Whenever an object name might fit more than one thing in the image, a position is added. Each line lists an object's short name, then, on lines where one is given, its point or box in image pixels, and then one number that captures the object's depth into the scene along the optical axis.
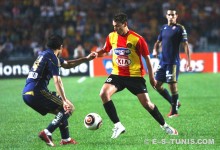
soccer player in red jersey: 19.25
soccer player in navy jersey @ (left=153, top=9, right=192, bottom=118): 25.30
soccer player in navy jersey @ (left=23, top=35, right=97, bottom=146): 17.73
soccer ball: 19.22
